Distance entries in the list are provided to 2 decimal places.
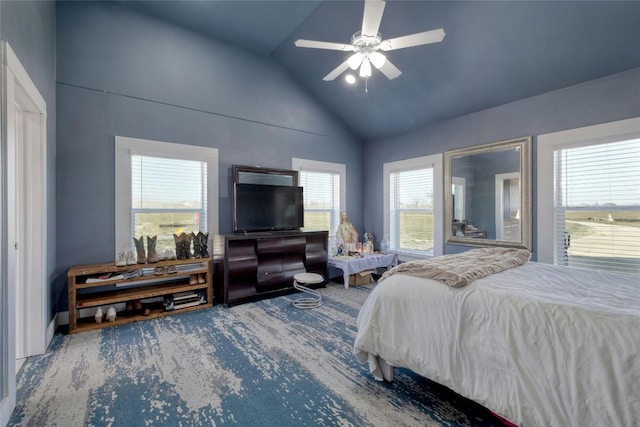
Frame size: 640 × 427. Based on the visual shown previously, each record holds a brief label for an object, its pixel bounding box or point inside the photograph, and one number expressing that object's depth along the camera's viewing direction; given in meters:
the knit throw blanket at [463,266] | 1.74
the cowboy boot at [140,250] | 3.25
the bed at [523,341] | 1.17
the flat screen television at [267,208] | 3.89
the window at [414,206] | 4.39
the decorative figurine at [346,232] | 4.82
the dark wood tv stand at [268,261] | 3.60
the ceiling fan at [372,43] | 2.11
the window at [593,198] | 2.75
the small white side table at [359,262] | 4.28
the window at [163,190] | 3.32
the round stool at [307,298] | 3.49
